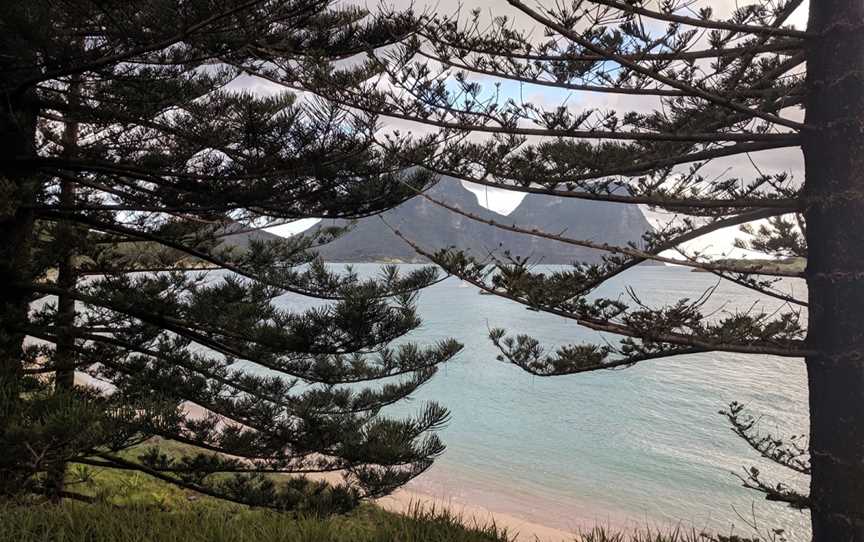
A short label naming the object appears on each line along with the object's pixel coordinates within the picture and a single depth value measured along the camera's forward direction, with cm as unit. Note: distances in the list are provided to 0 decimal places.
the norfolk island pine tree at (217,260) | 420
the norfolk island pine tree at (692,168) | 297
